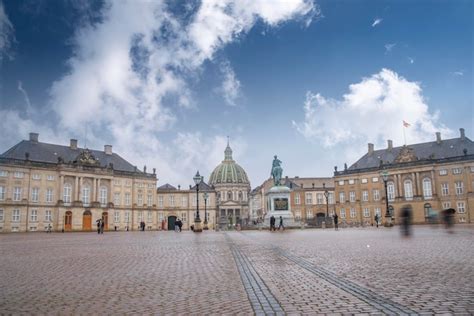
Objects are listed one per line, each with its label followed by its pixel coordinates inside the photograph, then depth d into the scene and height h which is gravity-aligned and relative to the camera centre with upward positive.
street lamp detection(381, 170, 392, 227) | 44.31 -0.54
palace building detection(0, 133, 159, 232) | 61.19 +5.45
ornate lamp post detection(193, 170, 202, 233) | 36.25 -0.16
